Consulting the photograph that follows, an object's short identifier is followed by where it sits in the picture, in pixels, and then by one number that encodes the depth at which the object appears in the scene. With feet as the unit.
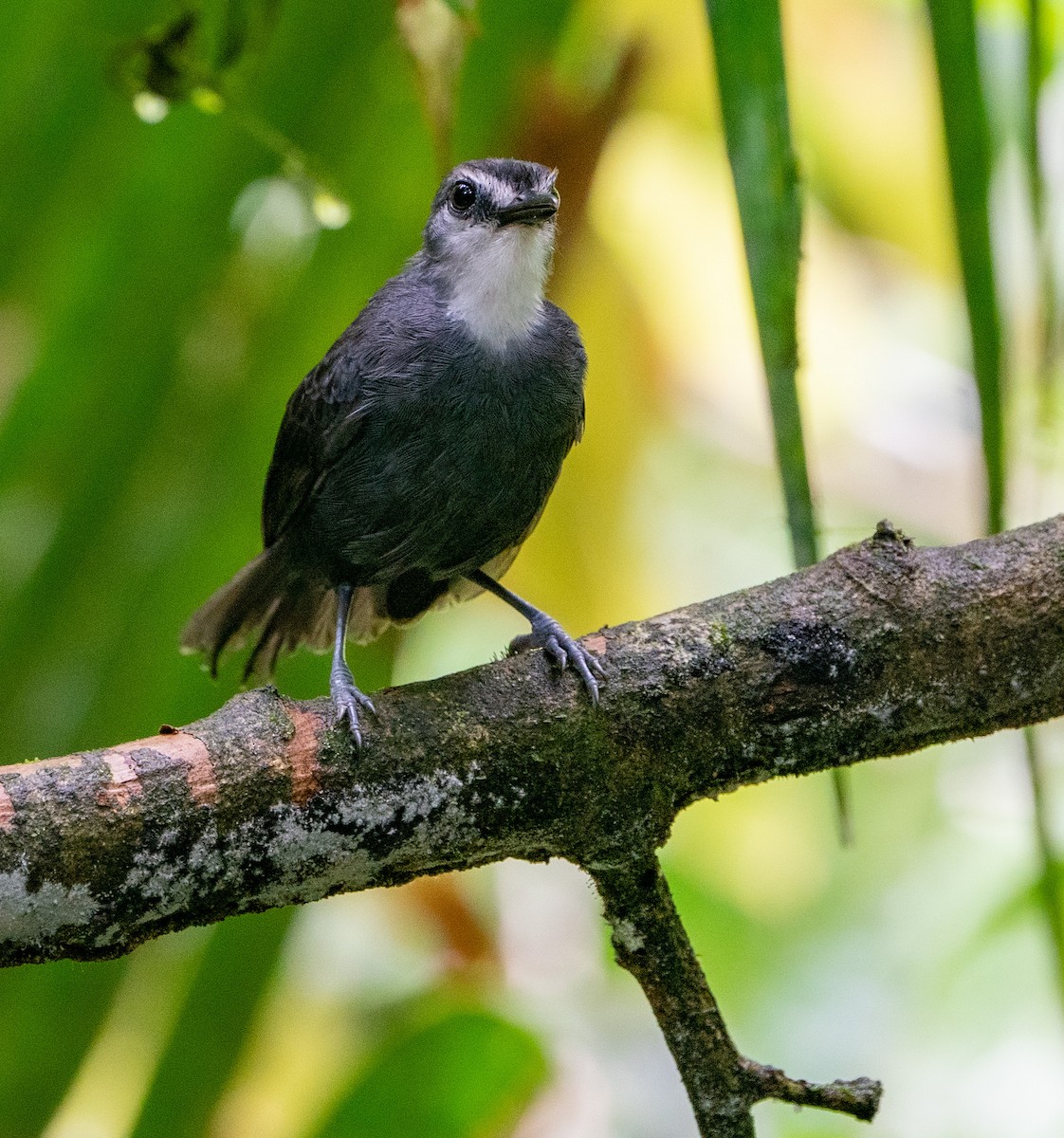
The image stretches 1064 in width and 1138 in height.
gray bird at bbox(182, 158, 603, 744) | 17.53
